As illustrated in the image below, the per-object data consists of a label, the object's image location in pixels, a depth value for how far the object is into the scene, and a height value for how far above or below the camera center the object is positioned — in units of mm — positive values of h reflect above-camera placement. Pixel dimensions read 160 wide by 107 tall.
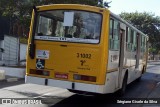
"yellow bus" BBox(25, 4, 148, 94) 10312 +139
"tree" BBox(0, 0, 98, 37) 26391 +3522
